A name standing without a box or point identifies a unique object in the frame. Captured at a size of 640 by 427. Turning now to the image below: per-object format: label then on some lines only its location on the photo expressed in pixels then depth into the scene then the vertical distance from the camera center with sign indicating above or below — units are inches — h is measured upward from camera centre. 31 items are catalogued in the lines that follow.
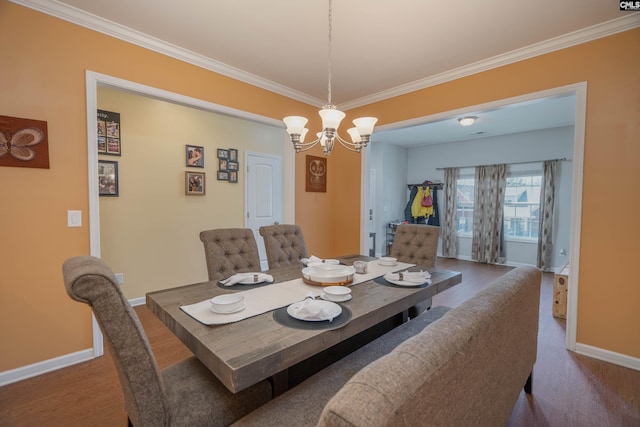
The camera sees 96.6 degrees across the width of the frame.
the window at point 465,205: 249.4 -1.2
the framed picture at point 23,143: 75.4 +15.2
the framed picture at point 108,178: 122.2 +9.3
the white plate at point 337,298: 58.5 -19.8
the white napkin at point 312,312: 48.4 -19.1
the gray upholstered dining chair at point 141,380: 34.3 -24.9
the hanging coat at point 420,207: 263.3 -3.6
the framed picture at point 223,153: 160.6 +26.9
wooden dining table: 38.0 -20.9
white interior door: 175.2 +6.2
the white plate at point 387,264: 89.8 -19.4
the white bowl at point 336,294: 58.7 -19.1
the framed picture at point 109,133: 121.6 +28.7
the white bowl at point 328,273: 69.4 -18.1
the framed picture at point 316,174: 154.2 +15.3
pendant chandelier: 70.0 +19.3
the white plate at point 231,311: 51.6 -20.1
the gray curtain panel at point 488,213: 228.4 -7.7
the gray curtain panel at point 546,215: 206.7 -7.8
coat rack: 261.2 +17.1
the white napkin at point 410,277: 70.3 -18.7
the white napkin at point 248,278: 70.2 -19.6
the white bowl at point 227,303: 51.7 -18.8
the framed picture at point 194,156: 147.9 +23.5
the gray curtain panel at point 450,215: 252.7 -10.3
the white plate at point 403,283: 68.7 -19.5
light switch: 85.3 -5.9
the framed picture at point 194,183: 148.0 +9.1
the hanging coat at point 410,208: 273.4 -4.9
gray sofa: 20.2 -16.5
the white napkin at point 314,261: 87.2 -18.5
